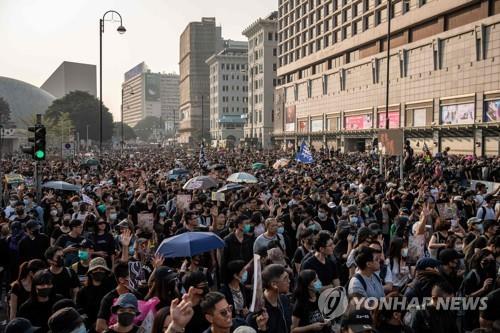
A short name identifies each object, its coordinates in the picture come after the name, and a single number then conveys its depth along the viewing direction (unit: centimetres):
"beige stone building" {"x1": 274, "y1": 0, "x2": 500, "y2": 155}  4109
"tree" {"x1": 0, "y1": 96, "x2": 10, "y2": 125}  12100
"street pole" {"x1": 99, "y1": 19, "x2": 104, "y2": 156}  2957
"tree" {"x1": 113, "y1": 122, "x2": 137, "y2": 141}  16976
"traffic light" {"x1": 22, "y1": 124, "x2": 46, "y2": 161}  1414
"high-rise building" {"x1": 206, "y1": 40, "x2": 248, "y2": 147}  14088
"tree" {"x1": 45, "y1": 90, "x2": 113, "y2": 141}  11875
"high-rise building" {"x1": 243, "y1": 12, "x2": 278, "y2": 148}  10862
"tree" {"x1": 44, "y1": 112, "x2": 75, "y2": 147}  8174
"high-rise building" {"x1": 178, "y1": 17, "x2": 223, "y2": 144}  16950
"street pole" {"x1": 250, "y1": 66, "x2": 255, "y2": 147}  11106
